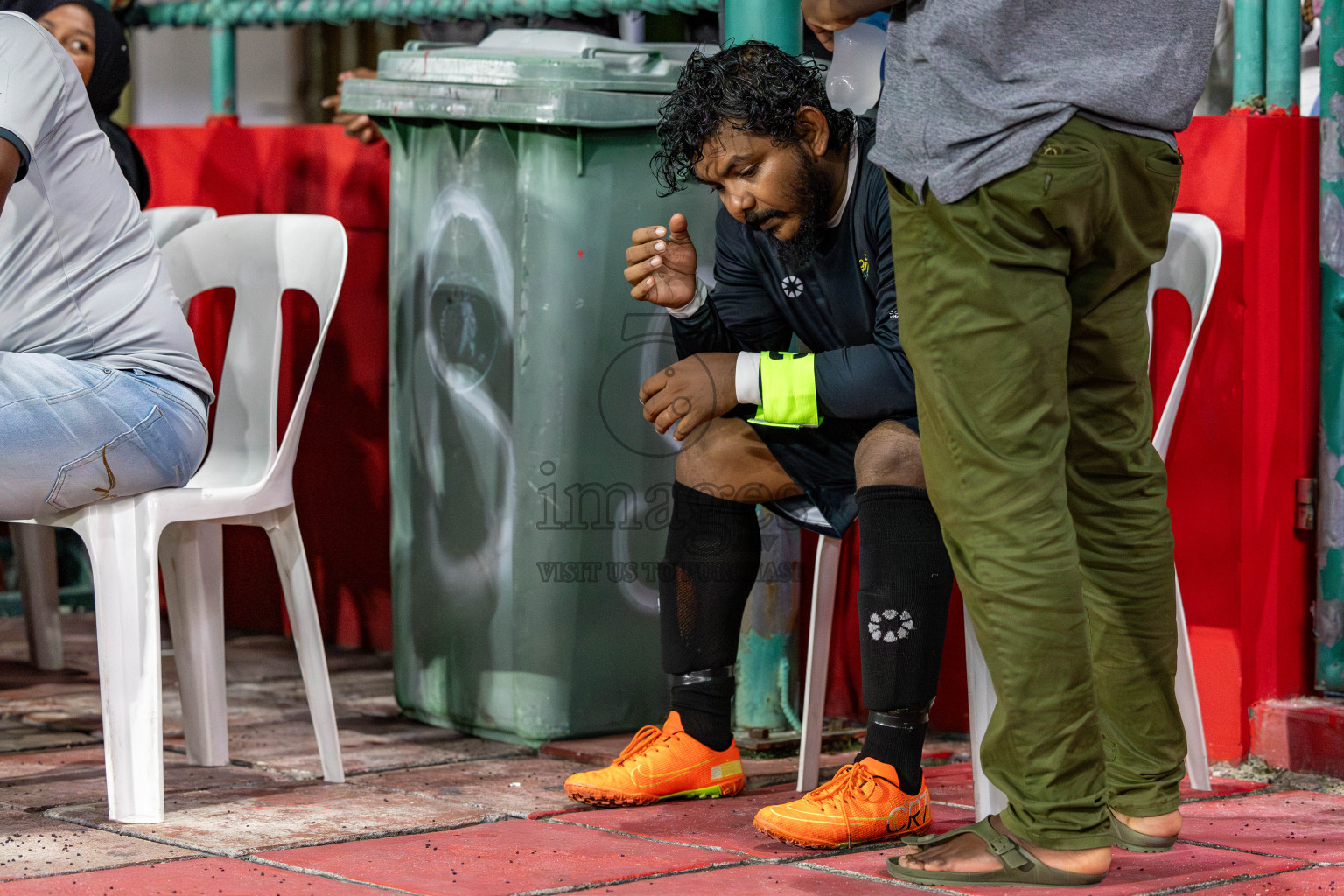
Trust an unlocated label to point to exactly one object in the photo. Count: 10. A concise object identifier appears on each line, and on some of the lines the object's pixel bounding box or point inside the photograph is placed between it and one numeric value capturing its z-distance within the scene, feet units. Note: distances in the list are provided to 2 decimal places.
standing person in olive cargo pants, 16.35
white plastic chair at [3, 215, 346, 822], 20.31
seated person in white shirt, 19.84
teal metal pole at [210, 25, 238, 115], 35.99
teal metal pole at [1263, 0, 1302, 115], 23.76
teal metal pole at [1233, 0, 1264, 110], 23.94
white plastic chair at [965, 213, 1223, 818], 22.25
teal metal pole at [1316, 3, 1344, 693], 23.08
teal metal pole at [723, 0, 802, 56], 24.04
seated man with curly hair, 19.75
